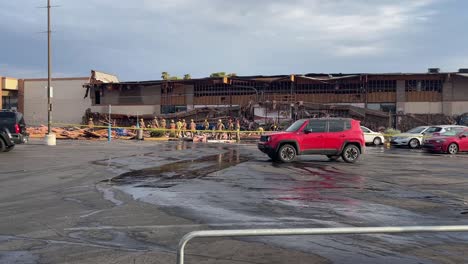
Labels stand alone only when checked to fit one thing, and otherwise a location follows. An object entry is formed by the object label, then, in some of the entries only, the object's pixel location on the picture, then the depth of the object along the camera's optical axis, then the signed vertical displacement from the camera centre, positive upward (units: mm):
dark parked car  19011 -74
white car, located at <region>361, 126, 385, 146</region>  31562 -681
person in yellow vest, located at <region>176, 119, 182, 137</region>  36156 -348
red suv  16547 -514
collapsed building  42375 +3109
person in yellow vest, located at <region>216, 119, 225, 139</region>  36031 -438
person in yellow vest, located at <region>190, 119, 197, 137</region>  36062 -411
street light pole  24406 +1089
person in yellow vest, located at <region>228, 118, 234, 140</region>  36800 -127
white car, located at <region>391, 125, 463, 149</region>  27906 -552
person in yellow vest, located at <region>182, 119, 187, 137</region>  36656 -605
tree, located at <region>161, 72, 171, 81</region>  67875 +7895
